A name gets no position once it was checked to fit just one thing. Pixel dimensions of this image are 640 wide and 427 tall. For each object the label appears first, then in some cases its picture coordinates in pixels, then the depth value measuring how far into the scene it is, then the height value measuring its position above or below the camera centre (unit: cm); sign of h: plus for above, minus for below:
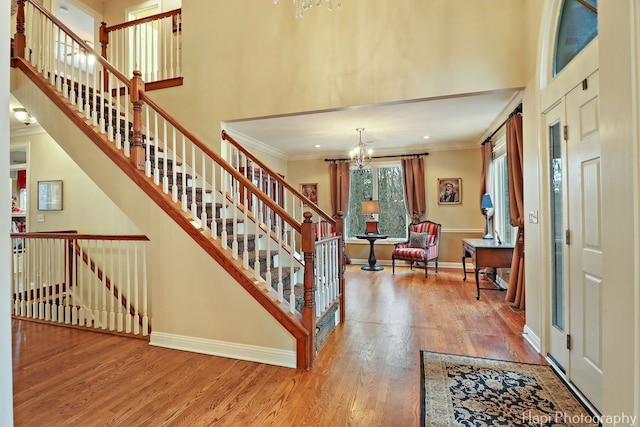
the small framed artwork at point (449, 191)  655 +48
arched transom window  203 +132
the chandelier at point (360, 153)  543 +113
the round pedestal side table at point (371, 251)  645 -80
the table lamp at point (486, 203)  525 +17
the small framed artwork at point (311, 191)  751 +59
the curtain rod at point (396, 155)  672 +132
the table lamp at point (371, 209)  645 +11
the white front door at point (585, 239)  188 -18
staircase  251 +7
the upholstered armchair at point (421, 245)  578 -63
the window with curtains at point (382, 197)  714 +41
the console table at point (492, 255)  405 -57
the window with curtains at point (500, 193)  508 +36
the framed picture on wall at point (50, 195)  556 +42
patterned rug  183 -123
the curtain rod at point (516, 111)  361 +124
